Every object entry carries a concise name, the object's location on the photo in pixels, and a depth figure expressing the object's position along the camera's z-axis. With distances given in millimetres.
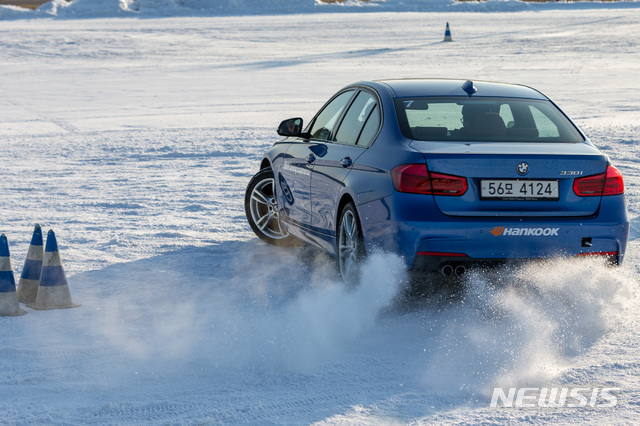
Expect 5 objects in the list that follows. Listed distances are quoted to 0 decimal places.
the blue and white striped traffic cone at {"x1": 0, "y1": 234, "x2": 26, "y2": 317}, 11844
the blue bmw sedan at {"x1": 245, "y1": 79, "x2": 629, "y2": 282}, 11086
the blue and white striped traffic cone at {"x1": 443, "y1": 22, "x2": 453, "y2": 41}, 77862
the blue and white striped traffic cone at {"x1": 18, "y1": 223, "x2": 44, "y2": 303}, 12609
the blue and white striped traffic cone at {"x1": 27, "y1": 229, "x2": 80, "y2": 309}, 12187
